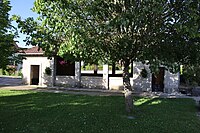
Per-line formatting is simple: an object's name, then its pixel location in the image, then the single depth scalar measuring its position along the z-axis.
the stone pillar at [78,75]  14.83
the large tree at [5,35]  5.41
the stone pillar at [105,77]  14.33
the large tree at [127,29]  5.25
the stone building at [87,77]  13.63
